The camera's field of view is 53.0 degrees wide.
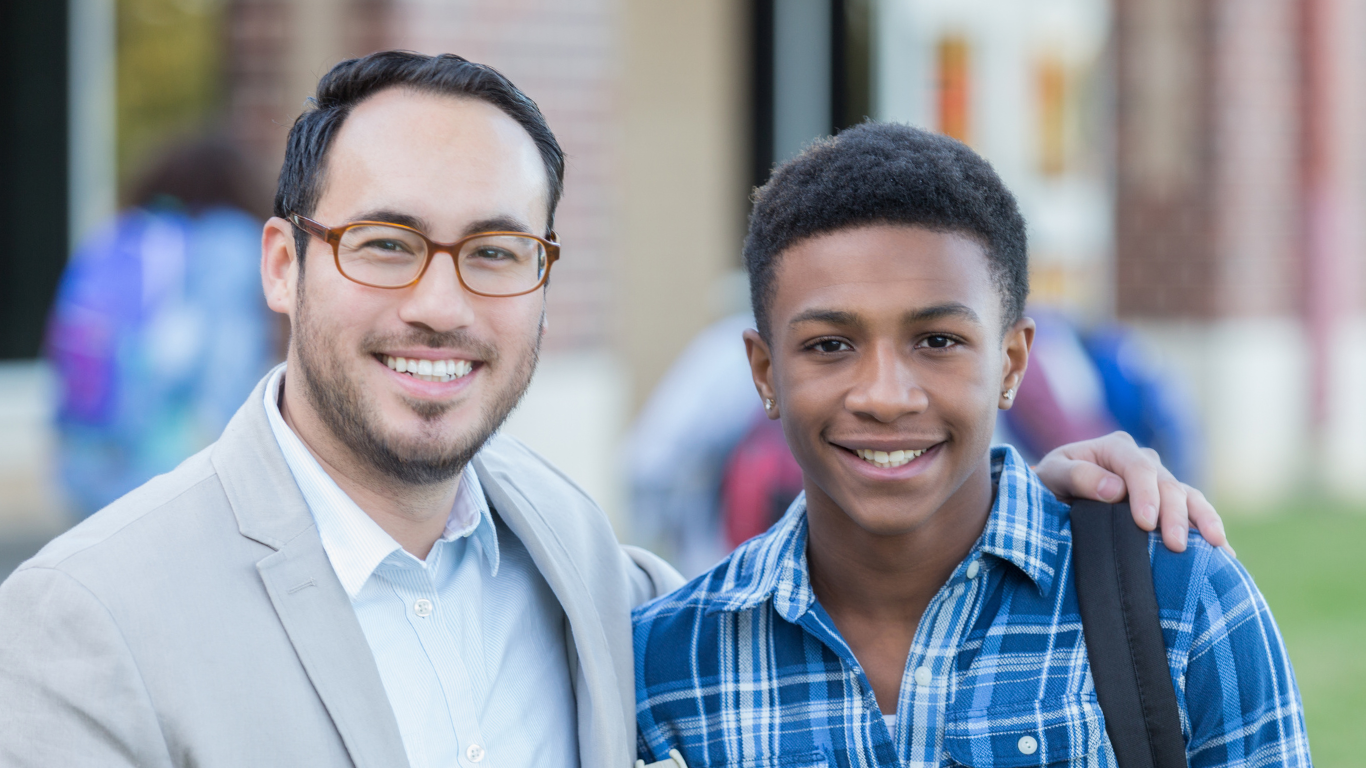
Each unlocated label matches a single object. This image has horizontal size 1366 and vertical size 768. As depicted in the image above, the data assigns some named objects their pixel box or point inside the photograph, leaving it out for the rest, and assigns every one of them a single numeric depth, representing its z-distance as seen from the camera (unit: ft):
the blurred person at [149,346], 17.43
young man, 7.36
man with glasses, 6.64
